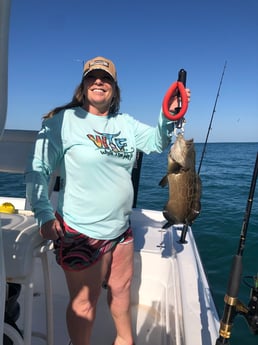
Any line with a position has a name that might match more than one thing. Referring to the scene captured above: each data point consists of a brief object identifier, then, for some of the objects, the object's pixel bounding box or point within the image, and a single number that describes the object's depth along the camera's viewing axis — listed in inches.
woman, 74.8
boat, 59.7
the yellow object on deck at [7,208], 87.0
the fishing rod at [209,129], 137.9
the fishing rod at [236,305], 67.7
